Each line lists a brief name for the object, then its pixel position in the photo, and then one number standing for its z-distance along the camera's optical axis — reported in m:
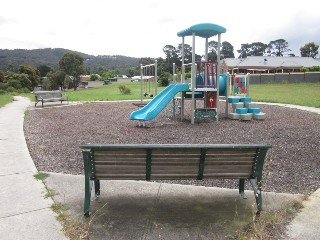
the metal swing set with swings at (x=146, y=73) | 18.72
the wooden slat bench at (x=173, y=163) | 3.57
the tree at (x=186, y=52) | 68.58
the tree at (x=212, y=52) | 87.65
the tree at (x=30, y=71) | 84.88
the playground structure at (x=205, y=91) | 11.88
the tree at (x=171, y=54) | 93.74
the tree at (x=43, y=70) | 124.69
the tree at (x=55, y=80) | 74.62
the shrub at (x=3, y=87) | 48.00
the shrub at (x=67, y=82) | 73.73
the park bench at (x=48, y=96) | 19.28
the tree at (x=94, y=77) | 119.50
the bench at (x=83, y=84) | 103.48
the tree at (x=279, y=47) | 149.75
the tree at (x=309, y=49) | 110.19
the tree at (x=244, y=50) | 151.32
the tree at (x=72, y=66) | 81.00
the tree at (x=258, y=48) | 149.07
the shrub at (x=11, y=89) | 47.78
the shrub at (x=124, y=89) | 34.41
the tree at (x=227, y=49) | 134.50
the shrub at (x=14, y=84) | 54.97
